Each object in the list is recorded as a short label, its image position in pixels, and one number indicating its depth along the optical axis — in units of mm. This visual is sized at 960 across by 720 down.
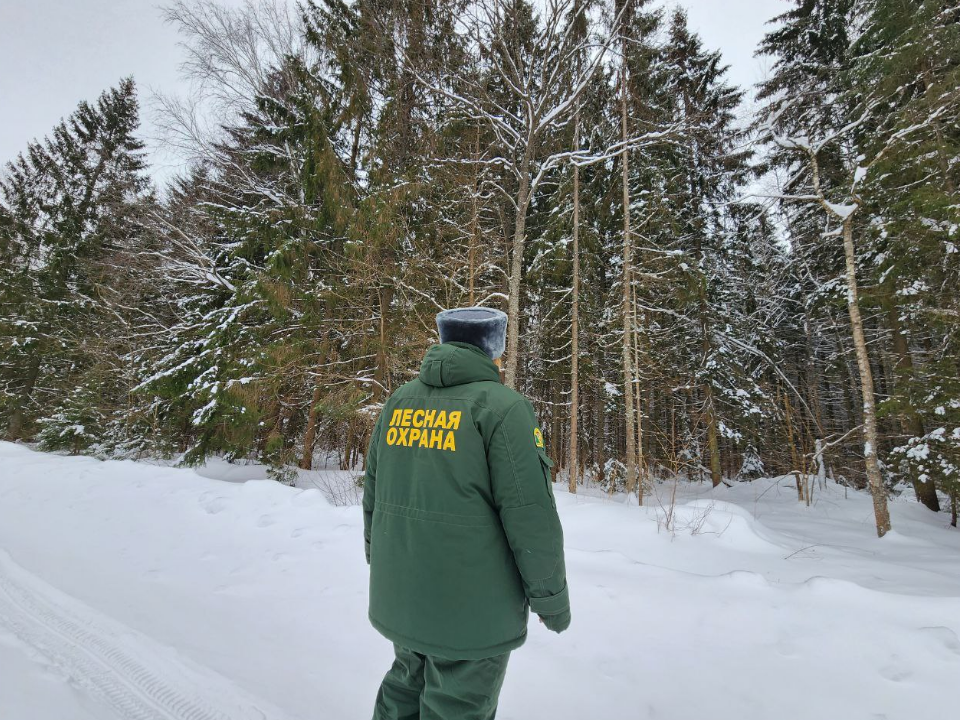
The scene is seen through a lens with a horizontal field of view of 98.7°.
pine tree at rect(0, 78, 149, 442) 14727
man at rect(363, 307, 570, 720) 1368
